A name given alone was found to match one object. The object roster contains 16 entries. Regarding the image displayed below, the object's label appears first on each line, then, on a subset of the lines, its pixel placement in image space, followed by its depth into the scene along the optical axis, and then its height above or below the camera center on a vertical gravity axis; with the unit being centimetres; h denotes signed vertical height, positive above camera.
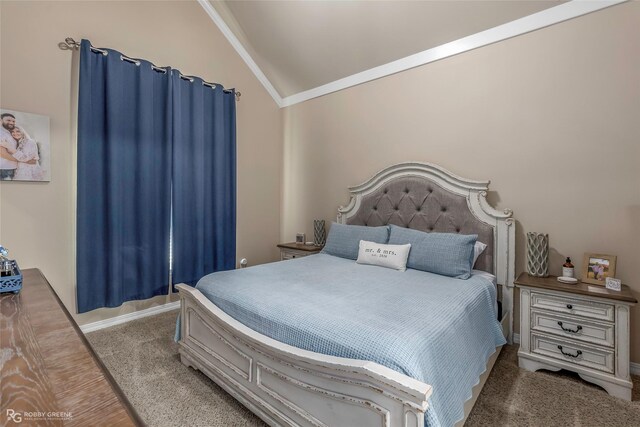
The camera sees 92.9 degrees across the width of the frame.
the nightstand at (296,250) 338 -45
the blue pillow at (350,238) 273 -25
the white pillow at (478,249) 238 -29
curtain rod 247 +135
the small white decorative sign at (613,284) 187 -44
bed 112 -56
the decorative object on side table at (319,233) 358 -26
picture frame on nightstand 197 -36
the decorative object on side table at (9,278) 131 -30
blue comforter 118 -50
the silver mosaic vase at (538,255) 219 -31
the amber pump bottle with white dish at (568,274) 205 -42
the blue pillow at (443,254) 219 -31
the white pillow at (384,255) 238 -35
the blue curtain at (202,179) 309 +33
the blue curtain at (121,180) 250 +26
